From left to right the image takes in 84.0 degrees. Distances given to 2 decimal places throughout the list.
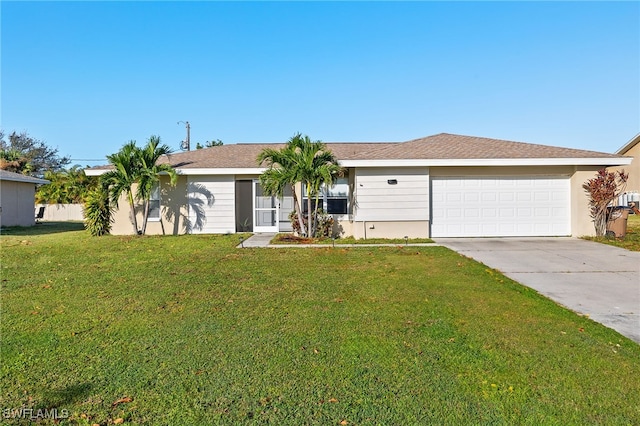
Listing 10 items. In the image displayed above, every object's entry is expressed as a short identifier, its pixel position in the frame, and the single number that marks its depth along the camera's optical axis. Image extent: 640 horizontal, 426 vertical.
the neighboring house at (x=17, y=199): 18.17
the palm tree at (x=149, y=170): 12.62
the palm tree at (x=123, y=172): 12.72
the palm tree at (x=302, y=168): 11.38
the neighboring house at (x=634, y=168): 29.45
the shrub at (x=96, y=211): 13.45
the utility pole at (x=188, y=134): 30.94
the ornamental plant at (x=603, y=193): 11.44
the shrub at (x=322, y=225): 12.40
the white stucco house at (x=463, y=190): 11.87
